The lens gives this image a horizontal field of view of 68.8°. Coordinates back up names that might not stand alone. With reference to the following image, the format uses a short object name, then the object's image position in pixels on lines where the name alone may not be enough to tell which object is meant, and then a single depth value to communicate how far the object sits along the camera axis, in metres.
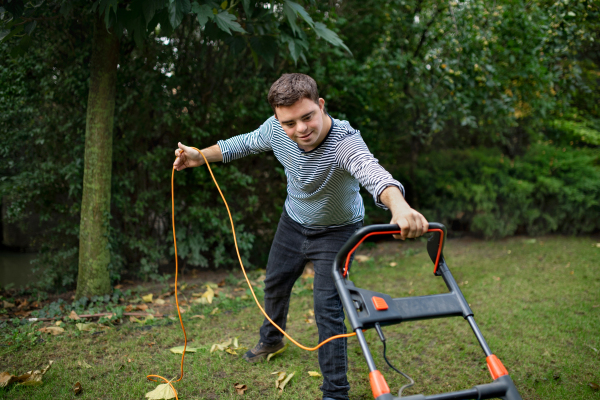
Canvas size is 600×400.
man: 2.14
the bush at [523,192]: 6.22
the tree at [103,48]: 2.91
